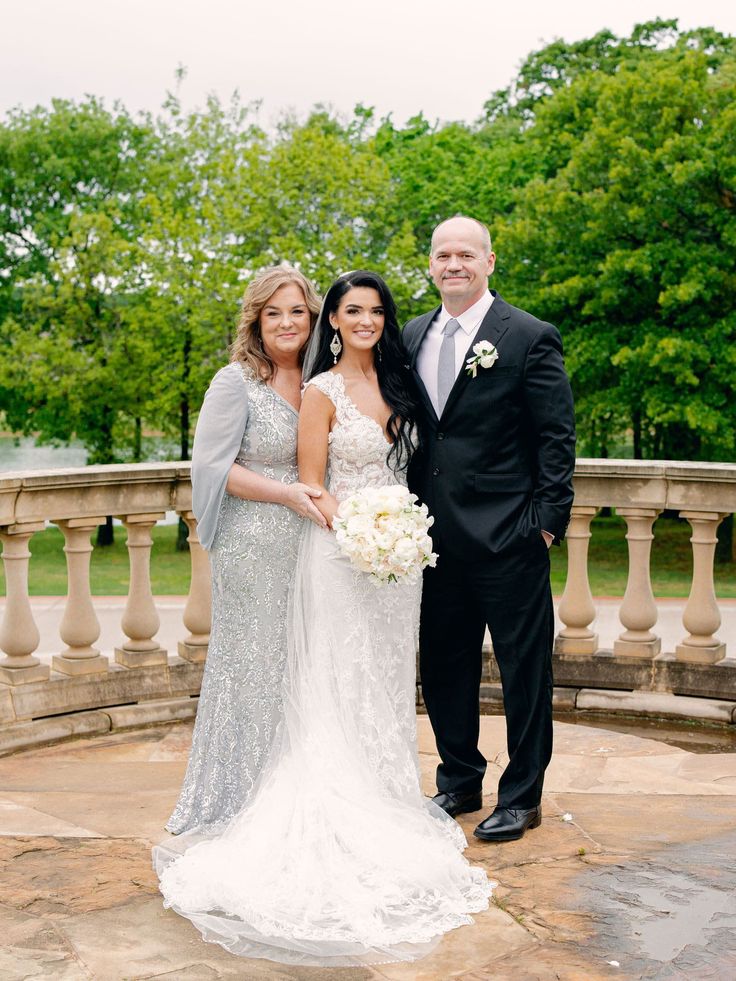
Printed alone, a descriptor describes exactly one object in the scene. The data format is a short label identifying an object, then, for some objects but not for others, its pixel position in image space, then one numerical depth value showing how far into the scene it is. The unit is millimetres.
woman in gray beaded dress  4781
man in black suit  4699
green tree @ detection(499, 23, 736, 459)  22203
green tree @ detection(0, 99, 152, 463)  30406
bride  4035
